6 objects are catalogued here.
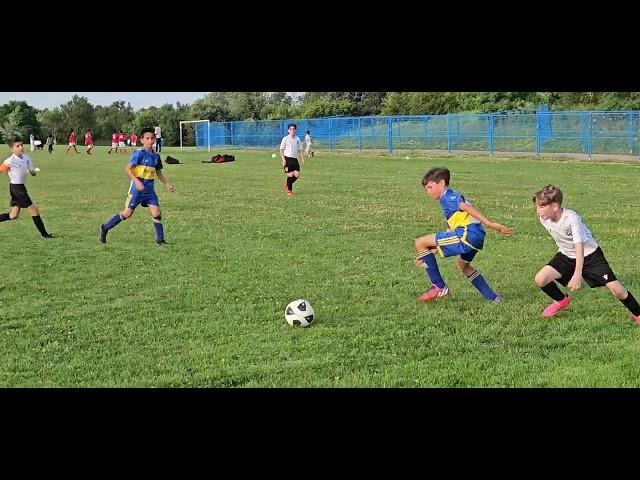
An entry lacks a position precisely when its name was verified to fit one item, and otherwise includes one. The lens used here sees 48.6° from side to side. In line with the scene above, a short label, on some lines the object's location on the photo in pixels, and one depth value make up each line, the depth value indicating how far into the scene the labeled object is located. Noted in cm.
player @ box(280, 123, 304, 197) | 1570
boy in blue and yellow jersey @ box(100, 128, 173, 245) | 949
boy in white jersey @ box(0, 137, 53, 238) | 968
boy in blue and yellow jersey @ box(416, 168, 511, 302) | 625
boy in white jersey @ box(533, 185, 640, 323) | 550
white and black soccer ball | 575
